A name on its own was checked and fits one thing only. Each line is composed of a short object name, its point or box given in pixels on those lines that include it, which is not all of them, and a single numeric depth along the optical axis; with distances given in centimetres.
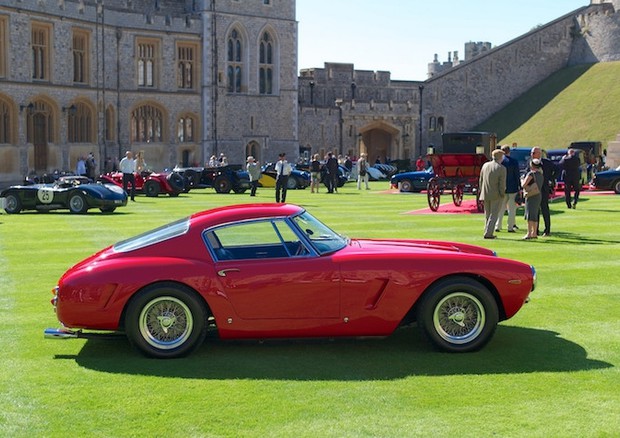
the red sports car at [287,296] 780
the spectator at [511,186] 1759
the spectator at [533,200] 1602
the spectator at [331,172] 3350
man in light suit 1638
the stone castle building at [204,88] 4212
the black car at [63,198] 2344
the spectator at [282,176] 2581
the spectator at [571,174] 2320
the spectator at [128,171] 2757
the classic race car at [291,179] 3756
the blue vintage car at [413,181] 3331
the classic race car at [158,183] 3111
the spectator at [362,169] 3650
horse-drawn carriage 2459
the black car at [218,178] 3338
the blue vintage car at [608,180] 3047
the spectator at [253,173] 3078
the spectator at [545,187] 1634
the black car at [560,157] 3056
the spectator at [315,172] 3391
